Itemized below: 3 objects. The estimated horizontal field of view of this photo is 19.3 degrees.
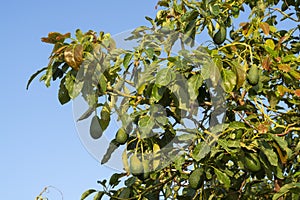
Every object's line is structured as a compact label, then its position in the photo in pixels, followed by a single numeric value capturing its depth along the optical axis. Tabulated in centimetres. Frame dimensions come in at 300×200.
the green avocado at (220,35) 397
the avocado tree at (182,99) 346
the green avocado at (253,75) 376
